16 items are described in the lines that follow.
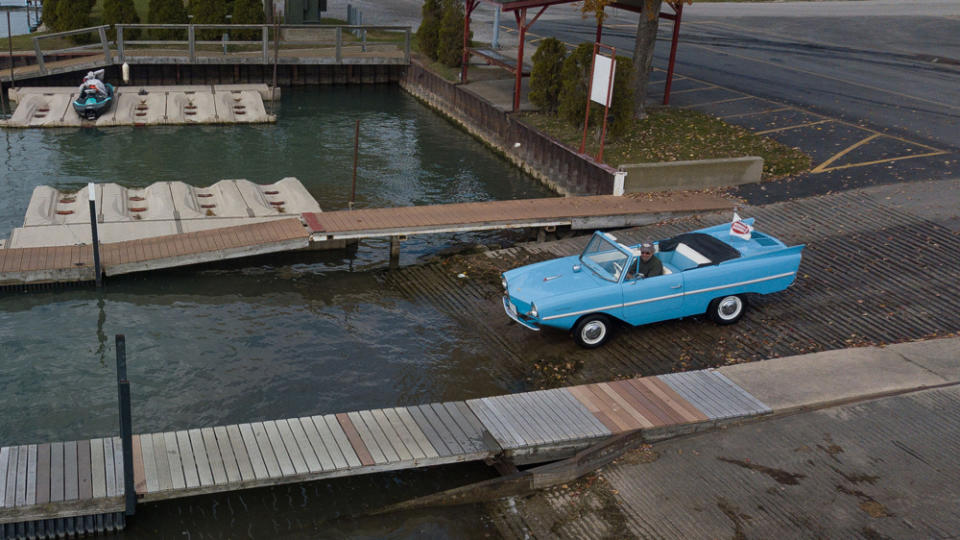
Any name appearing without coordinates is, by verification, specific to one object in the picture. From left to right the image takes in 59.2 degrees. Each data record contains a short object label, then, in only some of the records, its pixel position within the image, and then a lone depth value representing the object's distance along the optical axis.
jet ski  28.27
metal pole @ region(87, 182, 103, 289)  14.99
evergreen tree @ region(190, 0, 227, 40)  36.62
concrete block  20.19
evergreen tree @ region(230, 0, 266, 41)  36.84
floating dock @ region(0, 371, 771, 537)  9.73
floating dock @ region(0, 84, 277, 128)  28.42
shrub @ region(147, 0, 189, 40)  36.62
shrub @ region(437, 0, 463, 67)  33.47
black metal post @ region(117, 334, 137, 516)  8.63
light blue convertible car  13.55
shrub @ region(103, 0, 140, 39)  36.09
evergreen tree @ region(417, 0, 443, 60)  34.69
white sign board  19.84
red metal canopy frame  25.38
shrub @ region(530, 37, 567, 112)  25.84
